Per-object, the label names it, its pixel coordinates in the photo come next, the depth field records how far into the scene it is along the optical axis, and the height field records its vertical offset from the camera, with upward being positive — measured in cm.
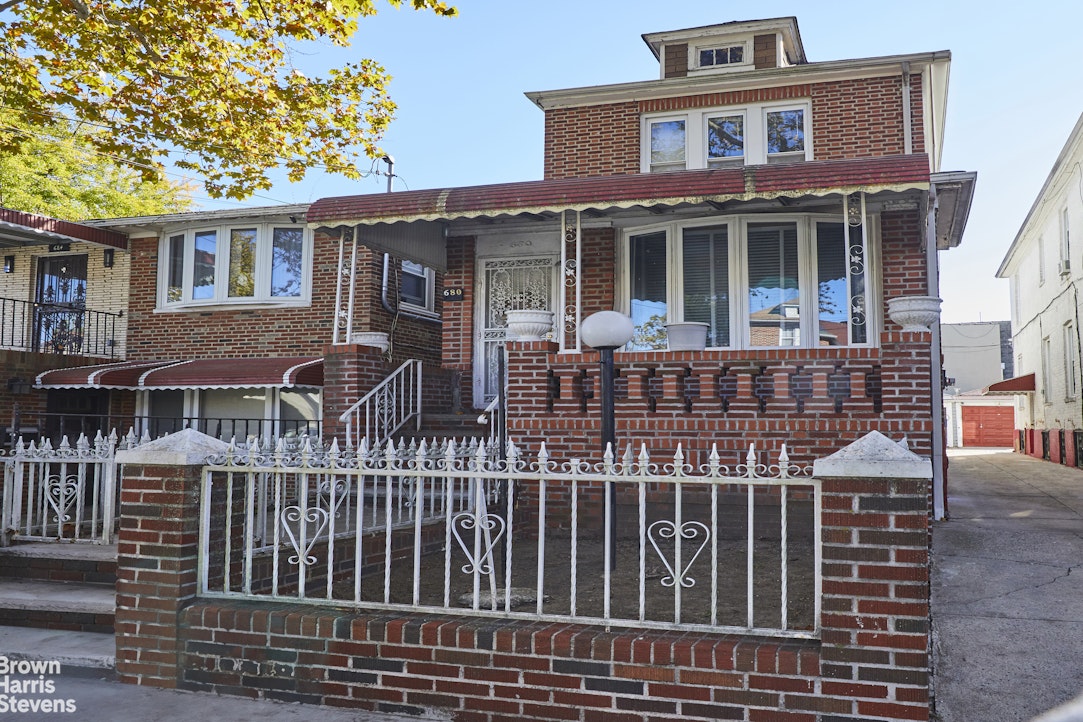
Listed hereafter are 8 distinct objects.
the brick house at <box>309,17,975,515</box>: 753 +212
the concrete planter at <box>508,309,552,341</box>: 800 +93
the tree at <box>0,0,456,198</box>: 1011 +438
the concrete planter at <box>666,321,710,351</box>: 809 +84
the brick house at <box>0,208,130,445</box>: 1359 +215
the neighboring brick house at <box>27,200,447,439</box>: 1285 +167
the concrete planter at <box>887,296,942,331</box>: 720 +97
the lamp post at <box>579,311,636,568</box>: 546 +56
